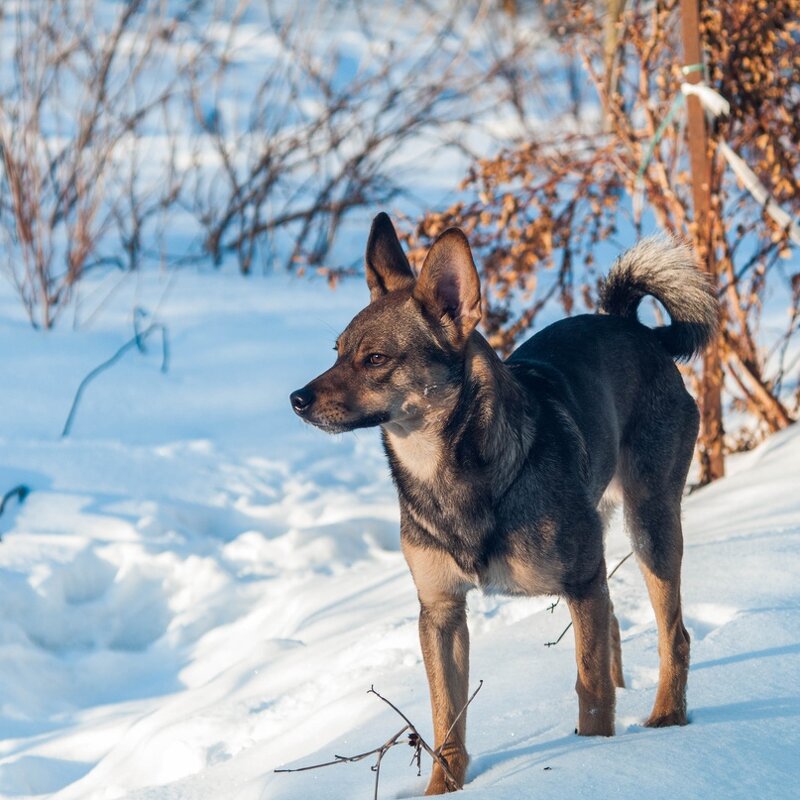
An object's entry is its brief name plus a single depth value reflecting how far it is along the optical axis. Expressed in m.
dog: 5.77
